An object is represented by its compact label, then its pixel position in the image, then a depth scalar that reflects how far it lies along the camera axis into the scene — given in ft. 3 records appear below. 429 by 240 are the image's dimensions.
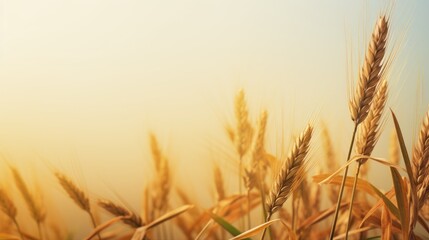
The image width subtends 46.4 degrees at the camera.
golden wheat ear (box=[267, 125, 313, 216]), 2.25
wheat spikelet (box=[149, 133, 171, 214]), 3.30
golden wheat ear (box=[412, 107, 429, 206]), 2.23
